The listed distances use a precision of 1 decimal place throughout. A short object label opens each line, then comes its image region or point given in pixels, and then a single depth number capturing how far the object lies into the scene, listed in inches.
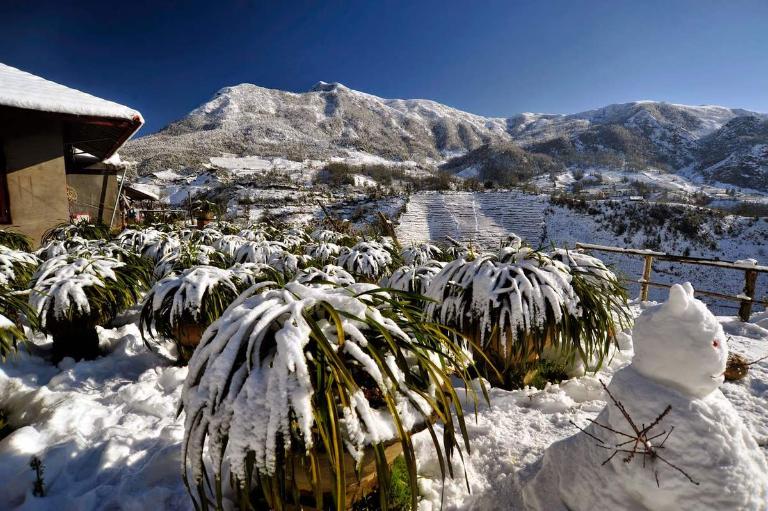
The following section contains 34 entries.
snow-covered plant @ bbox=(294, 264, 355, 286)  72.6
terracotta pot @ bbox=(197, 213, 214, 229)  350.1
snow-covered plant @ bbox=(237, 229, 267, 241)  249.0
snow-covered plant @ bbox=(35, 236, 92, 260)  147.6
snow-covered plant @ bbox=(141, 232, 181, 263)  170.1
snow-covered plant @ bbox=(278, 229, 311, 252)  227.8
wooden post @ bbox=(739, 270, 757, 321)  146.8
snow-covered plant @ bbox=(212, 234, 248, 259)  198.5
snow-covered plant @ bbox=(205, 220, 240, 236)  305.3
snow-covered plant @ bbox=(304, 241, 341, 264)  192.7
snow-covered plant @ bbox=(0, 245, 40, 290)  106.7
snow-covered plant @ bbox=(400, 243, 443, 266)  181.3
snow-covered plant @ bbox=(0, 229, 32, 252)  170.9
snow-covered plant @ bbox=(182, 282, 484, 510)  34.9
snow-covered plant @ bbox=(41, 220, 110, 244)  204.8
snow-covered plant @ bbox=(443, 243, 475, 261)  93.9
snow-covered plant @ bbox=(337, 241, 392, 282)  165.9
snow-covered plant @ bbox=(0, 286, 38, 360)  63.8
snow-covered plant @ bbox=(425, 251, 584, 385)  72.9
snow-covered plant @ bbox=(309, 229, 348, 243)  261.5
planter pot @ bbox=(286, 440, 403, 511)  40.1
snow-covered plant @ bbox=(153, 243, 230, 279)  125.0
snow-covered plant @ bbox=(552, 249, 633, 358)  78.1
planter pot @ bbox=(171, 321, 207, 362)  91.4
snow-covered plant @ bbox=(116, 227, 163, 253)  185.8
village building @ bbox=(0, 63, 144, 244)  197.6
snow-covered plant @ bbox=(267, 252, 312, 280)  151.3
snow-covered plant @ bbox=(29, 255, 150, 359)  91.8
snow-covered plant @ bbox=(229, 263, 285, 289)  104.2
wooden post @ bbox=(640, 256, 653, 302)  191.3
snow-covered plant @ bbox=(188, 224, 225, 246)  227.1
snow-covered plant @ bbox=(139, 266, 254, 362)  89.4
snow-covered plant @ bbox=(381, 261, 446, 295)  118.7
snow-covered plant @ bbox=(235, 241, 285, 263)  175.0
